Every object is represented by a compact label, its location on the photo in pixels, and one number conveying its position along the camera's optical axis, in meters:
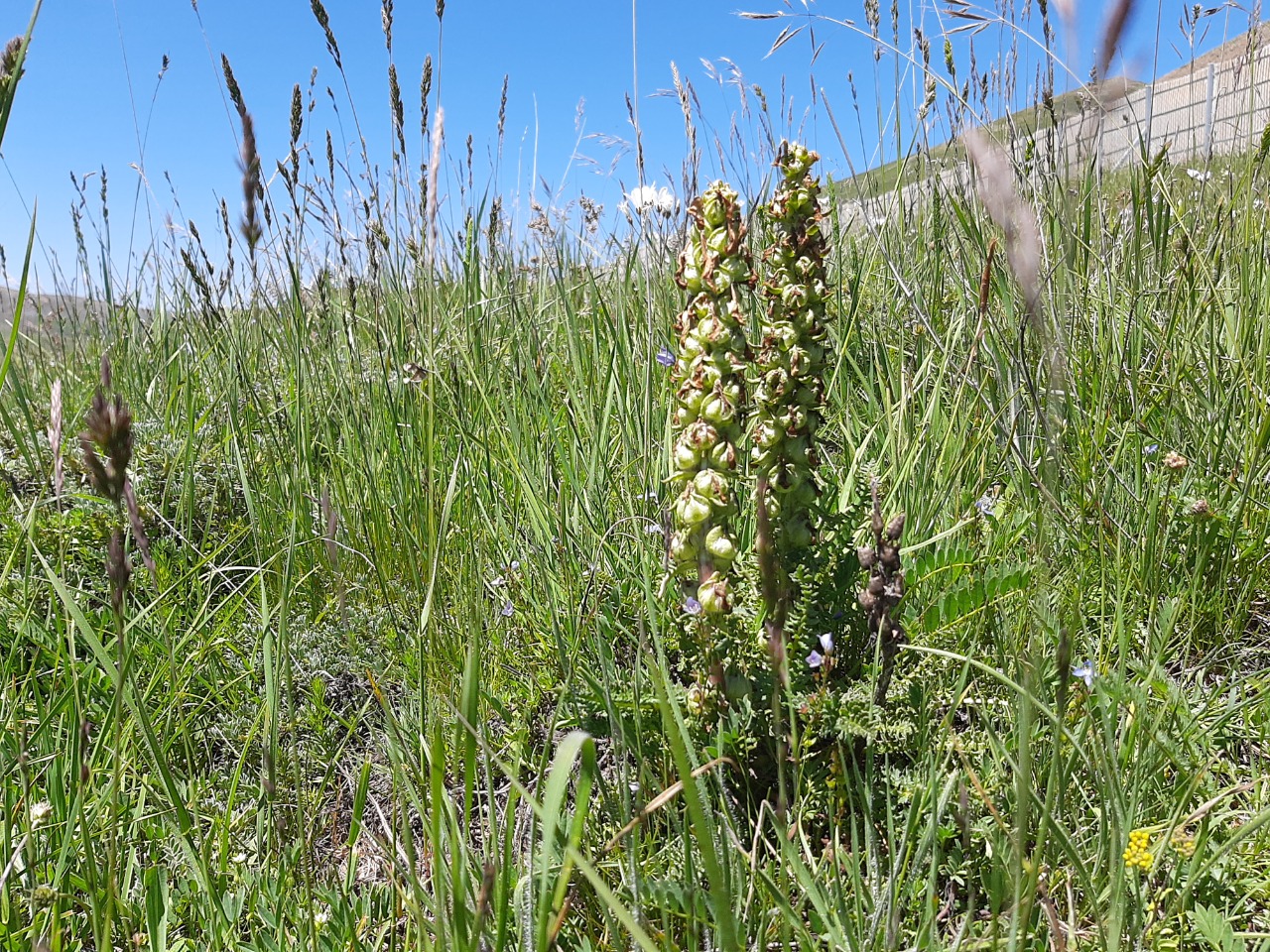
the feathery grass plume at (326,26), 0.45
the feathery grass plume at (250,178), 0.34
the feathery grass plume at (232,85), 0.38
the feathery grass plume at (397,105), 0.46
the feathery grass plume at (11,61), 0.24
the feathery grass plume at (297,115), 0.45
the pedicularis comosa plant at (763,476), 0.31
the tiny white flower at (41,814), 0.31
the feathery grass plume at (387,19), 0.46
